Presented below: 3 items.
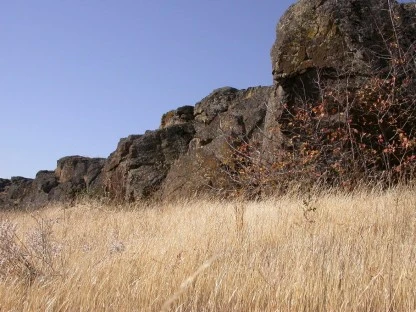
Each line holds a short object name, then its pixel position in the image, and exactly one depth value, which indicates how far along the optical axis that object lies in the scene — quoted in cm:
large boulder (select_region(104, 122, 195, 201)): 1425
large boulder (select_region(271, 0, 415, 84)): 983
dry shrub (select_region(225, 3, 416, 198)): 902
